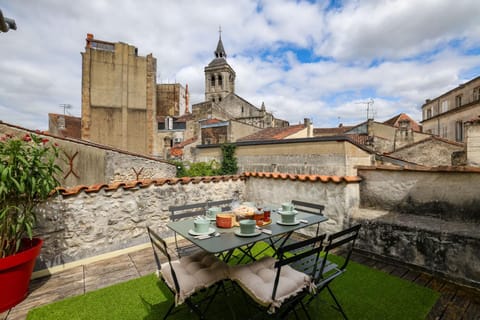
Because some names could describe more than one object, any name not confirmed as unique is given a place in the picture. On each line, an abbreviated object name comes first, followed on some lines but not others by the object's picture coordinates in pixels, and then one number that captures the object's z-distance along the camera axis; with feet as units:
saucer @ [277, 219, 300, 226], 8.92
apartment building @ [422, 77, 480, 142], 61.87
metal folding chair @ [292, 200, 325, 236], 10.94
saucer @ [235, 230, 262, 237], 7.61
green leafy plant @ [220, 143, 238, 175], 35.35
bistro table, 6.84
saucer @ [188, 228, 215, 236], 7.76
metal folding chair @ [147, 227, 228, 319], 6.41
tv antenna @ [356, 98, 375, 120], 67.62
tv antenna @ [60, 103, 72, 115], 87.97
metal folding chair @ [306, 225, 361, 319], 6.52
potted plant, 7.87
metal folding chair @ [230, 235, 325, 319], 5.90
